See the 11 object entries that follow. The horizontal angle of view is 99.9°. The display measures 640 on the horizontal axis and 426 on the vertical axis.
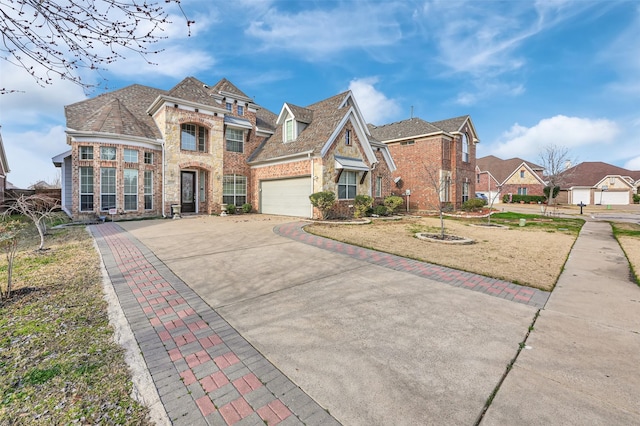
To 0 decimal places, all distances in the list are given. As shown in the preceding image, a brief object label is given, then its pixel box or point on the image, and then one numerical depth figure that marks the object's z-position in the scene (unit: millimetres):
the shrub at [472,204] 23391
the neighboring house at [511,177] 42031
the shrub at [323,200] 14777
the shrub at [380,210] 18484
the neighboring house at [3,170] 20309
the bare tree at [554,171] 33969
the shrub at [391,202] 19156
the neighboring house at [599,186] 41844
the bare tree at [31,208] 6934
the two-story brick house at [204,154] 15109
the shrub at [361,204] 17000
